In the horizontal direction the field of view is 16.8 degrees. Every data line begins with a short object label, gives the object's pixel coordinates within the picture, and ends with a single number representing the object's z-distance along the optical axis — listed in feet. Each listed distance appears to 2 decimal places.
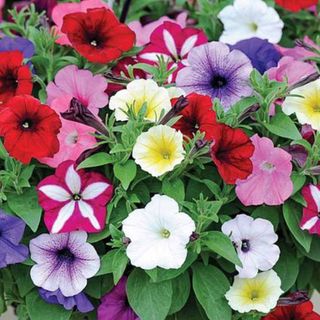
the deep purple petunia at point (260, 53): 3.36
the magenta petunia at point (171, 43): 3.43
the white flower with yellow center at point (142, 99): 3.03
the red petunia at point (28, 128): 2.96
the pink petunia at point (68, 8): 3.48
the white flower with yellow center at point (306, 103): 3.10
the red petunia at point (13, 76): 3.16
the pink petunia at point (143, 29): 3.62
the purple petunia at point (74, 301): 2.99
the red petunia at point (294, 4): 3.70
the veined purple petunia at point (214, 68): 3.17
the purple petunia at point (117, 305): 3.03
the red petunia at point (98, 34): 3.25
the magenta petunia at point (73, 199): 2.95
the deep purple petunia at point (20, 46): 3.37
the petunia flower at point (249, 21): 3.62
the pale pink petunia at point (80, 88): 3.18
